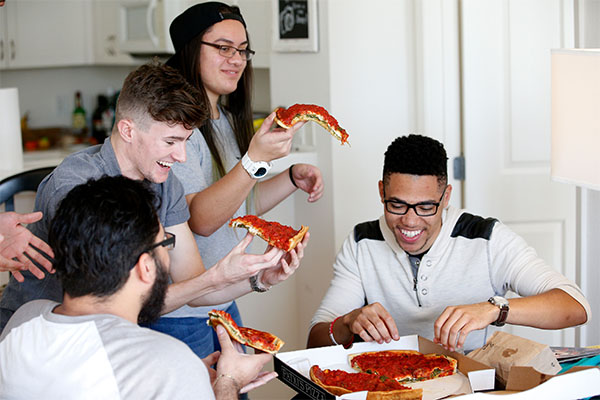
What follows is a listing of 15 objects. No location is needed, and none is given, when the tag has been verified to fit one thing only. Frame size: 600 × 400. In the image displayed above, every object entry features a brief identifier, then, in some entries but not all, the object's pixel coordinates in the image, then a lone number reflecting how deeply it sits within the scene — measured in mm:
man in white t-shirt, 1314
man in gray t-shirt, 1792
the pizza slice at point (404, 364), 1781
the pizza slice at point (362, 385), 1583
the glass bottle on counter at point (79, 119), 5641
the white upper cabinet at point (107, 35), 5094
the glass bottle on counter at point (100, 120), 5520
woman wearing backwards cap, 2041
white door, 3143
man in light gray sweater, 2127
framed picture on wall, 3266
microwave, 4438
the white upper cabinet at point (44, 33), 5133
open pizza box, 1648
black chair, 2637
